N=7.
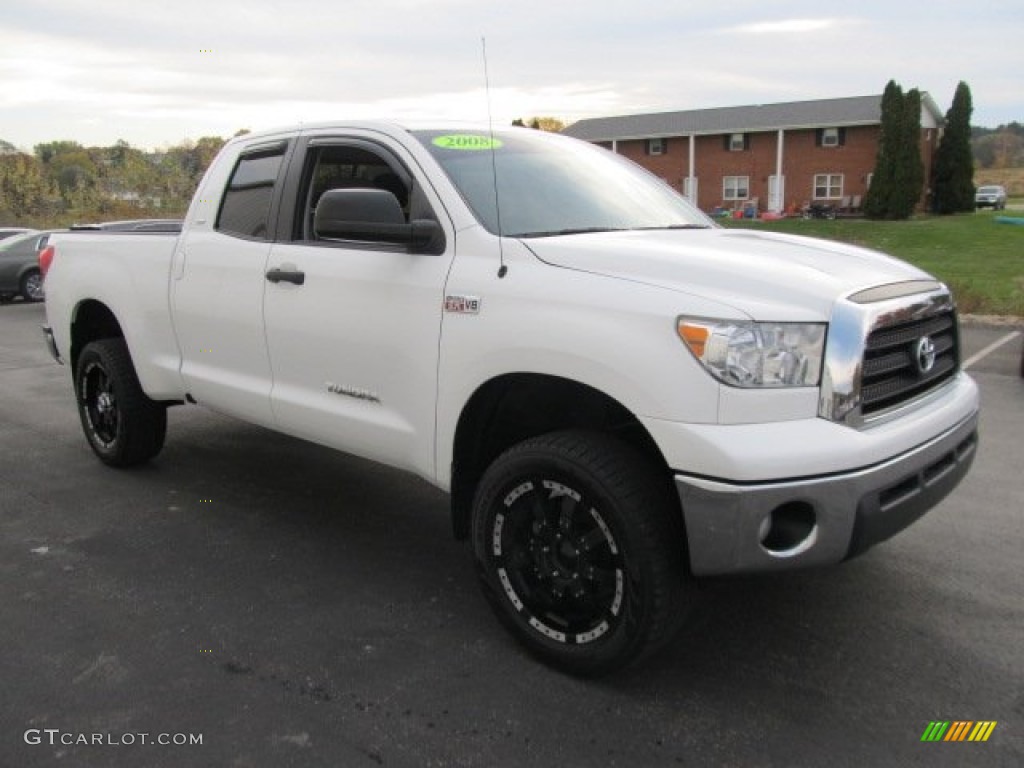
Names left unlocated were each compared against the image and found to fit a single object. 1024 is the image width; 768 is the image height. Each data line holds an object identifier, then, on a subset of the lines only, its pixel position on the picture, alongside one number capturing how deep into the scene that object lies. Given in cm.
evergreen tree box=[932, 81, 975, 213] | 5078
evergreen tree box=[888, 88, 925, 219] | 4691
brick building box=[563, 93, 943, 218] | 5209
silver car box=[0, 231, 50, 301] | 1872
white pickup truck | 277
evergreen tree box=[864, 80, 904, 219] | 4719
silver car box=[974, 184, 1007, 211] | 5934
